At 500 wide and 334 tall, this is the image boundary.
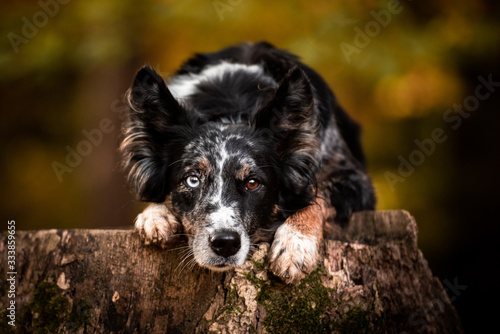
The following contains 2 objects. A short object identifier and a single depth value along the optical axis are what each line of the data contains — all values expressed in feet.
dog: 11.16
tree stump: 10.37
